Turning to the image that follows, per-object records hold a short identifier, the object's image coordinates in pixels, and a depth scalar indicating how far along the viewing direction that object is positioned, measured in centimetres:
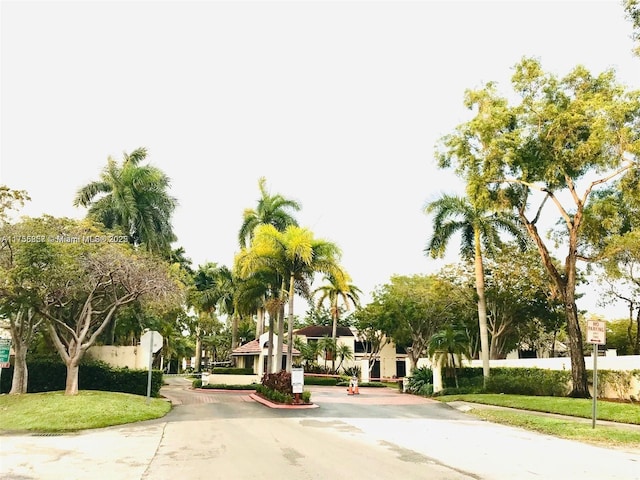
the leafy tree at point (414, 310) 4126
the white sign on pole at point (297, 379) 2262
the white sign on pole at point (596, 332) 1516
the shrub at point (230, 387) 3541
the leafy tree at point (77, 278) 1995
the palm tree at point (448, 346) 3169
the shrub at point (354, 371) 5153
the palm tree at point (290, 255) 2556
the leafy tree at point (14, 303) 1991
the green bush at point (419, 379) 3397
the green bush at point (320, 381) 4438
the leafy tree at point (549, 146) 2347
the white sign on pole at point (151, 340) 2045
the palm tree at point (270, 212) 3381
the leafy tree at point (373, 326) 4391
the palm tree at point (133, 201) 3059
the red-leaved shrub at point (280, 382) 2362
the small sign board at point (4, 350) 1287
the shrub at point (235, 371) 4511
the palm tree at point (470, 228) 3180
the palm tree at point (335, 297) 5165
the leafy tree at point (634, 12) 1416
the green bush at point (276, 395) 2295
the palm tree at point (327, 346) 5222
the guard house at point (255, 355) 4562
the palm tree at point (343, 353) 5359
